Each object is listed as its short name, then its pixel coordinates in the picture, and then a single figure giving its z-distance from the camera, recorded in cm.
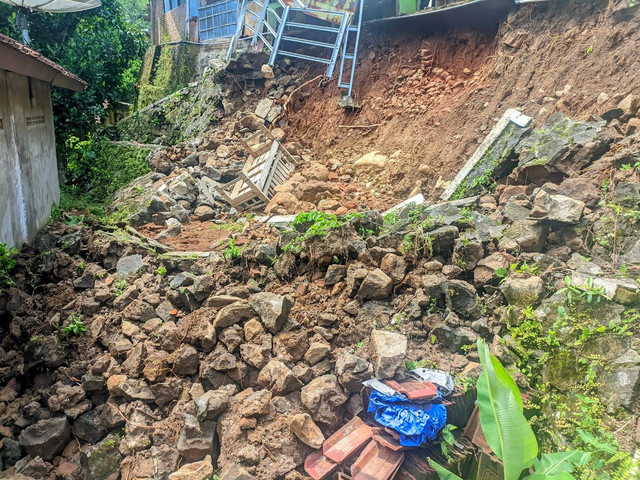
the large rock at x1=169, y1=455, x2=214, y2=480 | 307
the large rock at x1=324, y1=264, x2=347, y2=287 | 439
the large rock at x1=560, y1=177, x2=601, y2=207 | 428
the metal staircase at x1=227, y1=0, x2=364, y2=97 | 1015
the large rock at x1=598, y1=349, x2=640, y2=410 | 286
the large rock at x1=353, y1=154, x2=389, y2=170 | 841
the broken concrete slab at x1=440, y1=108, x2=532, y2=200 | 580
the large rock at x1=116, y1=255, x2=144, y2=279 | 514
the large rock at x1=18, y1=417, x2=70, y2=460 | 347
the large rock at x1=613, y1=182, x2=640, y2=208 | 402
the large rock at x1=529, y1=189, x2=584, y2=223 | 407
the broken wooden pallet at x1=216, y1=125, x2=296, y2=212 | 793
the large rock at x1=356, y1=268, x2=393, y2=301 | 408
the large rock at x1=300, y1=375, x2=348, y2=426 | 321
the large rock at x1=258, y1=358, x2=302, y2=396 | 343
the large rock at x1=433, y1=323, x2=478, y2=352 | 360
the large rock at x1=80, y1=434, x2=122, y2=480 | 340
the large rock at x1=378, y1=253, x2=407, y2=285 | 422
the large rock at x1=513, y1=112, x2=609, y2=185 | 483
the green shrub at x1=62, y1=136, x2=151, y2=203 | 1096
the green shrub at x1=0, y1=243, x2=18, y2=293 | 477
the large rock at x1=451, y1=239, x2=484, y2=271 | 411
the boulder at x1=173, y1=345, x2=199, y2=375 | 377
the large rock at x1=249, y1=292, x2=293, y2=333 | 390
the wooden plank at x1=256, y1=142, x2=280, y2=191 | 809
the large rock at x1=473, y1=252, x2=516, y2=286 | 394
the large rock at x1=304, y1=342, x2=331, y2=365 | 366
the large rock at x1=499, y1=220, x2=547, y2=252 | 410
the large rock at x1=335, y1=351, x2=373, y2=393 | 333
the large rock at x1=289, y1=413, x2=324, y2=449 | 309
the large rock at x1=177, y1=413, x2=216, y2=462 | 325
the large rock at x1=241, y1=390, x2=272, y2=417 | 326
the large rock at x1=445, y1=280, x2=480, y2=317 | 382
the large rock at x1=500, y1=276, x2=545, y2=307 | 359
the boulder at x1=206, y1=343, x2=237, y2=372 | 369
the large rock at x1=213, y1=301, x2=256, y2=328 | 399
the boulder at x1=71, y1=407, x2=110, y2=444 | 360
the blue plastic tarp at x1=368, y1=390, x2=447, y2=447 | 291
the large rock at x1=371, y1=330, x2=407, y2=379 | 334
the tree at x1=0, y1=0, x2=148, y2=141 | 1073
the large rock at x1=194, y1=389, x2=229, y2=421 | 336
